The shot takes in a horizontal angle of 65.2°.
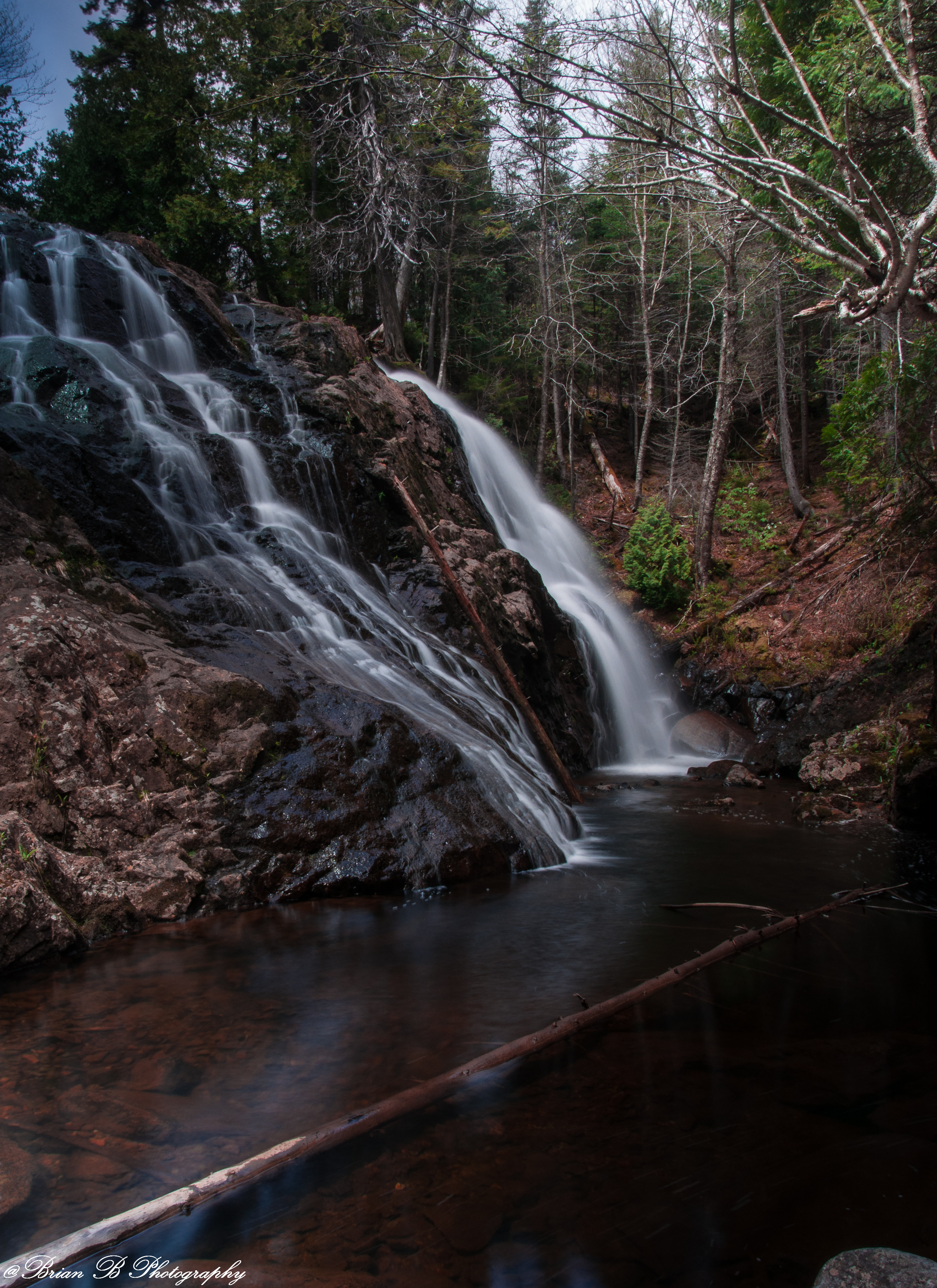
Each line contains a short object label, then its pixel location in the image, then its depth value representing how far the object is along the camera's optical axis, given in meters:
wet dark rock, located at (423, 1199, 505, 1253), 2.10
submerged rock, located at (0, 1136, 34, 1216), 2.23
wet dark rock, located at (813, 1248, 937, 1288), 1.72
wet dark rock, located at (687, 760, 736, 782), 10.22
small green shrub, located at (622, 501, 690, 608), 15.42
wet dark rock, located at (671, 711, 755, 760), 11.82
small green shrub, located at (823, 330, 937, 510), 6.55
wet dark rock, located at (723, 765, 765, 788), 9.45
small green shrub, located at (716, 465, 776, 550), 17.02
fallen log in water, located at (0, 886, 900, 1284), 1.90
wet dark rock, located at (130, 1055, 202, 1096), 2.87
